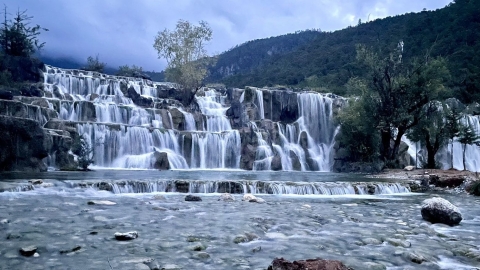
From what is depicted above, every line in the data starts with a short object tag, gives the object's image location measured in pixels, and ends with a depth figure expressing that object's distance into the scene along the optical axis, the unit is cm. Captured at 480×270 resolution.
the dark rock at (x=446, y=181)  1714
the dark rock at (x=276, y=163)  3600
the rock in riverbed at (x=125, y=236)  580
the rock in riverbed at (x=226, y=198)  1157
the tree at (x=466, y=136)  2880
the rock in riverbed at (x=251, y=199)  1150
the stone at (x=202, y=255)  494
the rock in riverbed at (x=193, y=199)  1138
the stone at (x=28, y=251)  482
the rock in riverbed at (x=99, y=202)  980
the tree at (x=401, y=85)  2656
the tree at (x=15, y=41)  4706
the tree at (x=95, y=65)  6612
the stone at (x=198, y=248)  535
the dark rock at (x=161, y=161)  3061
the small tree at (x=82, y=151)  2508
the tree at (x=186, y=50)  4925
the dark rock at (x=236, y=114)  4325
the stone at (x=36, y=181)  1307
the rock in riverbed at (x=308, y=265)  347
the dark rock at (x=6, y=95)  2945
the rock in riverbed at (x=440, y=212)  812
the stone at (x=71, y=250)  497
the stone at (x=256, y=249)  533
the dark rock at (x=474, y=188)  1479
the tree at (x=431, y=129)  2761
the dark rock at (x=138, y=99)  4462
